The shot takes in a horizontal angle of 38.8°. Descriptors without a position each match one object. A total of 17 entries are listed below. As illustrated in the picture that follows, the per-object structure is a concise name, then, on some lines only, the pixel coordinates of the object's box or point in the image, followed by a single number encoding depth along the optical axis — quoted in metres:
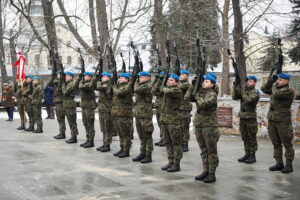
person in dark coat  19.03
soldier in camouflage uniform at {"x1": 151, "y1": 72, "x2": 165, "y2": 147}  8.55
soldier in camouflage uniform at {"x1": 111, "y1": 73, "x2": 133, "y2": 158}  9.66
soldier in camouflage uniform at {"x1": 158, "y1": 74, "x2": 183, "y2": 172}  8.09
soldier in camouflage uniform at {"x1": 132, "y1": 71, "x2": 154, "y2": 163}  9.03
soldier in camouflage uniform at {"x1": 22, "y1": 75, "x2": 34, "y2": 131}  14.67
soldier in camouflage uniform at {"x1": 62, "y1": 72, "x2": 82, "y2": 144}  11.91
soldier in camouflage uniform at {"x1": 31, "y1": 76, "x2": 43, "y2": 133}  14.08
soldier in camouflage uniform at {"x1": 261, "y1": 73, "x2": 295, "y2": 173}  8.07
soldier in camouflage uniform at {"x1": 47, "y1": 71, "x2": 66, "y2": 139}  12.71
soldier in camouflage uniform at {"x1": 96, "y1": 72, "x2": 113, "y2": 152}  10.51
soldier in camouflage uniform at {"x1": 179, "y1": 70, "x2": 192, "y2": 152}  10.00
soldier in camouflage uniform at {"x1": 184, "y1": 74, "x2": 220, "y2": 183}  7.29
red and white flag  16.11
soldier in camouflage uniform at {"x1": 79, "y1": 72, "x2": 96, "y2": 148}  11.23
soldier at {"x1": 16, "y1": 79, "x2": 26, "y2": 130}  15.31
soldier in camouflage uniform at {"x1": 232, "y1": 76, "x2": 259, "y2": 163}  8.98
